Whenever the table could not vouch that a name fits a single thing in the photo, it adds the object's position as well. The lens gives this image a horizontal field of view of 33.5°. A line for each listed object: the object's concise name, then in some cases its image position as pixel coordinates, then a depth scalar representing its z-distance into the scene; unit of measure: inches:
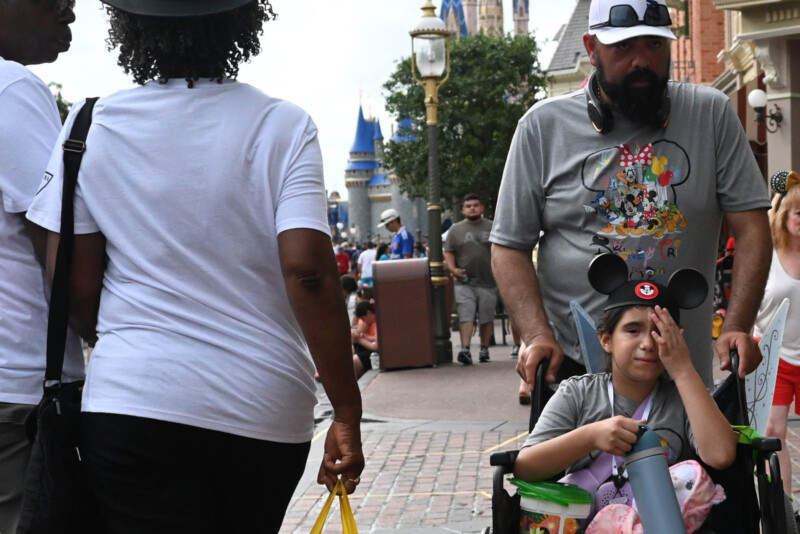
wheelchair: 130.5
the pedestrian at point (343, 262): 1346.1
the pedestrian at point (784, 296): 253.0
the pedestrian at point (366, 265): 1011.9
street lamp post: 649.6
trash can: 579.2
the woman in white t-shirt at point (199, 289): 105.2
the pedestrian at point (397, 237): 827.4
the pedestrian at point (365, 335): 584.1
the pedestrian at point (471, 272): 602.2
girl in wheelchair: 131.0
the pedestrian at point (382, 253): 1039.2
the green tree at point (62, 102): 1418.6
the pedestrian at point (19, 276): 126.5
